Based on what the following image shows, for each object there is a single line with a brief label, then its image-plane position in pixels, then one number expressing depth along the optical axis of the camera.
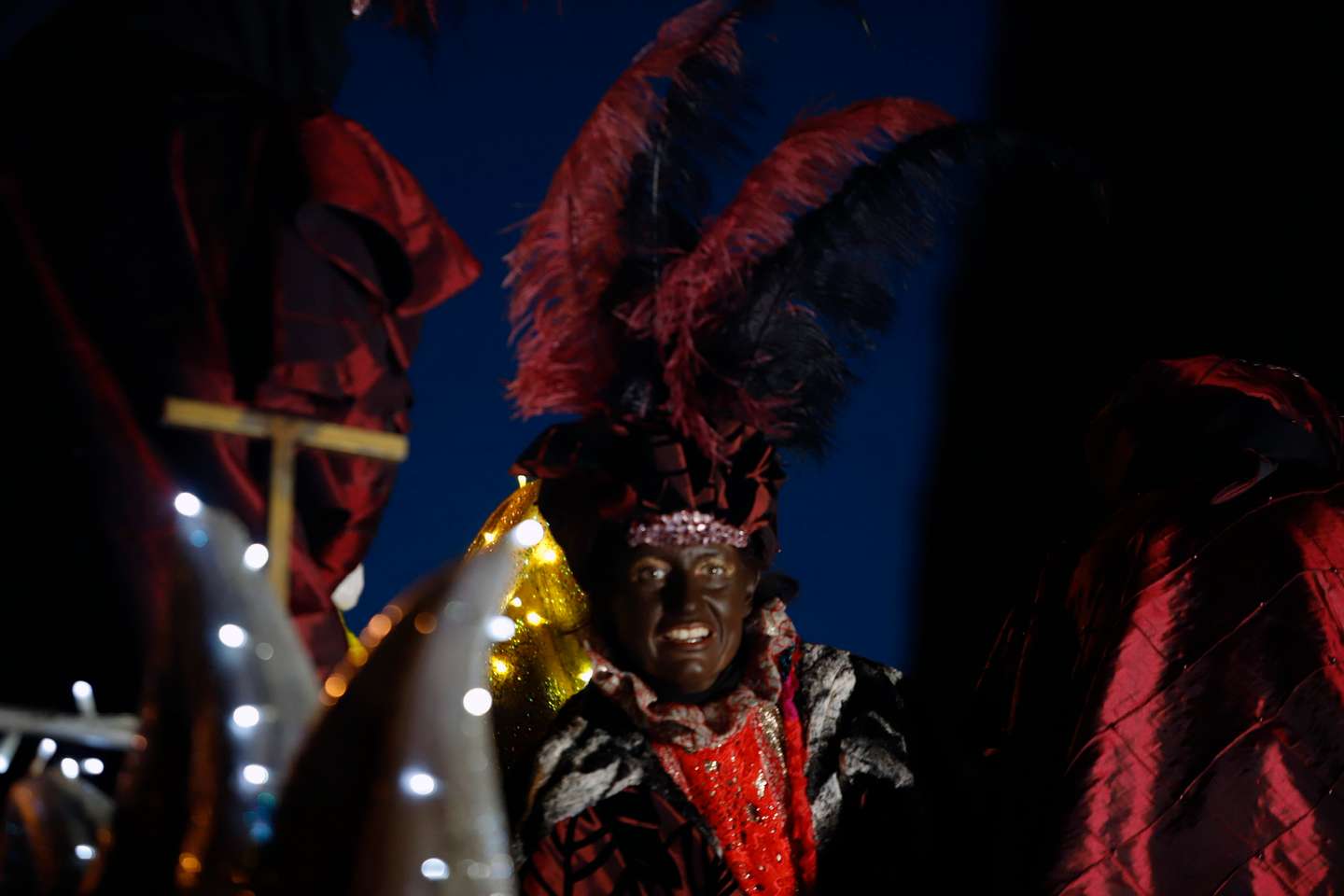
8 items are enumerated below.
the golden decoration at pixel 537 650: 6.00
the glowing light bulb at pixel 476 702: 4.96
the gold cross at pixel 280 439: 5.32
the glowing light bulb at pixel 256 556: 5.23
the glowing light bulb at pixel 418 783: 4.76
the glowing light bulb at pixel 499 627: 5.13
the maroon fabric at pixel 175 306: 5.43
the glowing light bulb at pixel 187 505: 5.23
